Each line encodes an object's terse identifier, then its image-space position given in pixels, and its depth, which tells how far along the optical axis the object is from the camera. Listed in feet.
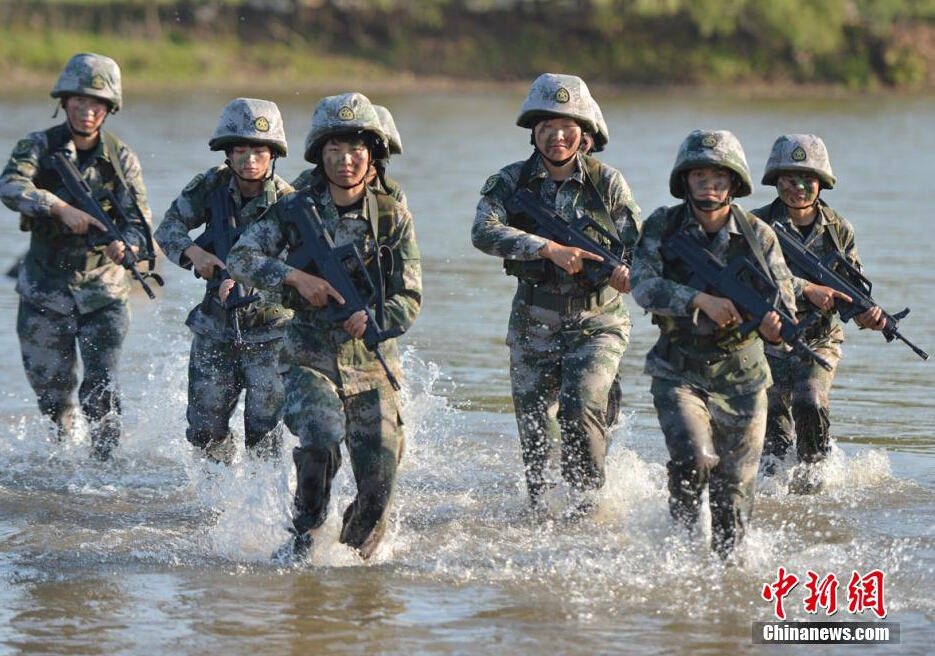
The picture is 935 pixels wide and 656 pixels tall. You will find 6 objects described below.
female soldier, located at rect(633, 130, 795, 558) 50.98
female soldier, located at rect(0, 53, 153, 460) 66.23
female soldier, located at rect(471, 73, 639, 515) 57.98
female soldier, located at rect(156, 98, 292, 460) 61.16
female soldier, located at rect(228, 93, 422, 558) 51.62
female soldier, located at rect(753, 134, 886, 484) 63.00
